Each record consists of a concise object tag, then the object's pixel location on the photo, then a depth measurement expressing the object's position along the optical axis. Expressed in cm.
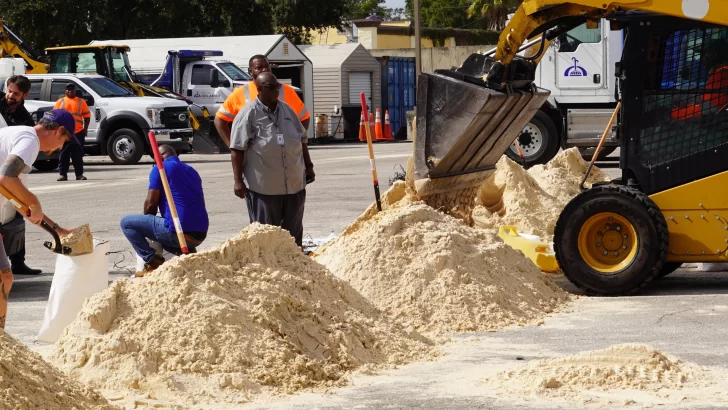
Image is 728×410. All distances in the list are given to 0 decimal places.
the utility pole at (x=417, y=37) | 3688
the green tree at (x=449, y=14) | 7731
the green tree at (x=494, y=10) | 5906
